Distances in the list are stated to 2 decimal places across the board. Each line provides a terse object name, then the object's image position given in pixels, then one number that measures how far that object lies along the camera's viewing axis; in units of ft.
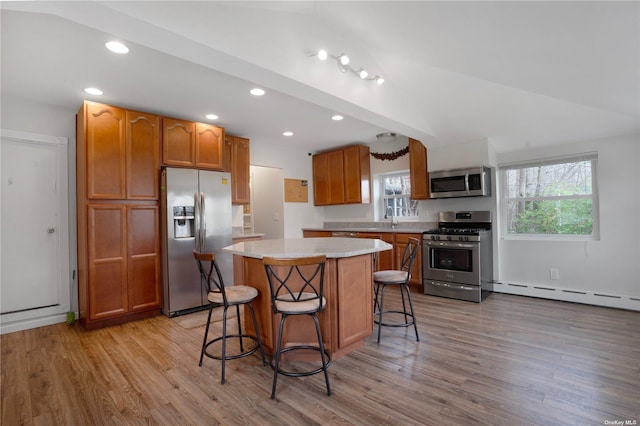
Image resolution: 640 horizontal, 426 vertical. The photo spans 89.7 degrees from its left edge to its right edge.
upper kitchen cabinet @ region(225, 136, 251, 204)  15.19
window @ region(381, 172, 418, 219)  17.62
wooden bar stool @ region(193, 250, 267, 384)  7.28
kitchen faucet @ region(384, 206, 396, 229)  18.51
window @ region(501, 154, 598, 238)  12.56
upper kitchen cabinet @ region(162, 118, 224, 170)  12.35
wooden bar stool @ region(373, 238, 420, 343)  9.08
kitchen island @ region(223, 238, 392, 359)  7.94
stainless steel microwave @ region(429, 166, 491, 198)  13.53
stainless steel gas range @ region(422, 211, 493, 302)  13.02
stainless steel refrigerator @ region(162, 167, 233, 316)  11.95
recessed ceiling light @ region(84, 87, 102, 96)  9.90
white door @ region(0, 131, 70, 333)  10.73
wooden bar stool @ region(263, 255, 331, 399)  6.37
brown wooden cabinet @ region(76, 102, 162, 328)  10.67
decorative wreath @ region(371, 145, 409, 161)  16.88
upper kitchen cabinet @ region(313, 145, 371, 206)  18.11
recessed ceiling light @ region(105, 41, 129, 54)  7.47
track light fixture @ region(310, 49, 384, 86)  8.32
